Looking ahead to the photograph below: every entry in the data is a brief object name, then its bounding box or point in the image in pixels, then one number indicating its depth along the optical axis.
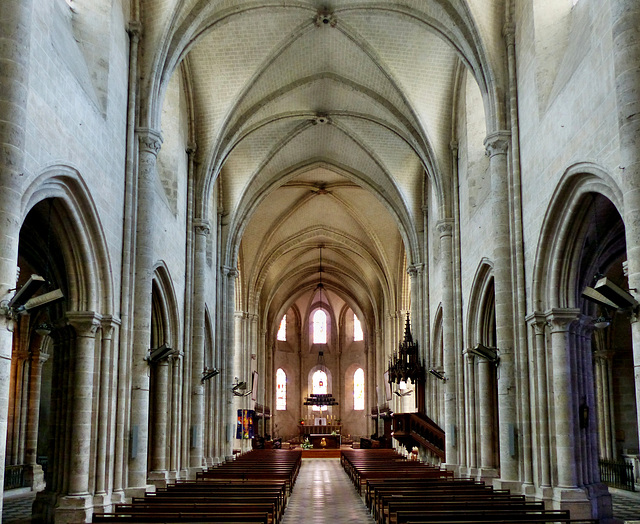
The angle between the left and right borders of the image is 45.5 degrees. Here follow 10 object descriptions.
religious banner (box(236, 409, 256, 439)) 39.91
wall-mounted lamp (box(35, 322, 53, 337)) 13.42
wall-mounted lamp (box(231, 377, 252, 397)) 36.21
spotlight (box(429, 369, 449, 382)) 26.65
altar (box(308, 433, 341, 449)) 48.25
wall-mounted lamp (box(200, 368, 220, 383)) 26.00
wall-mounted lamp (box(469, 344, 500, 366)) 18.78
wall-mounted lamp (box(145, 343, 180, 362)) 18.69
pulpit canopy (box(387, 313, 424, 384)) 32.28
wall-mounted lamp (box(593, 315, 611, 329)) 12.64
